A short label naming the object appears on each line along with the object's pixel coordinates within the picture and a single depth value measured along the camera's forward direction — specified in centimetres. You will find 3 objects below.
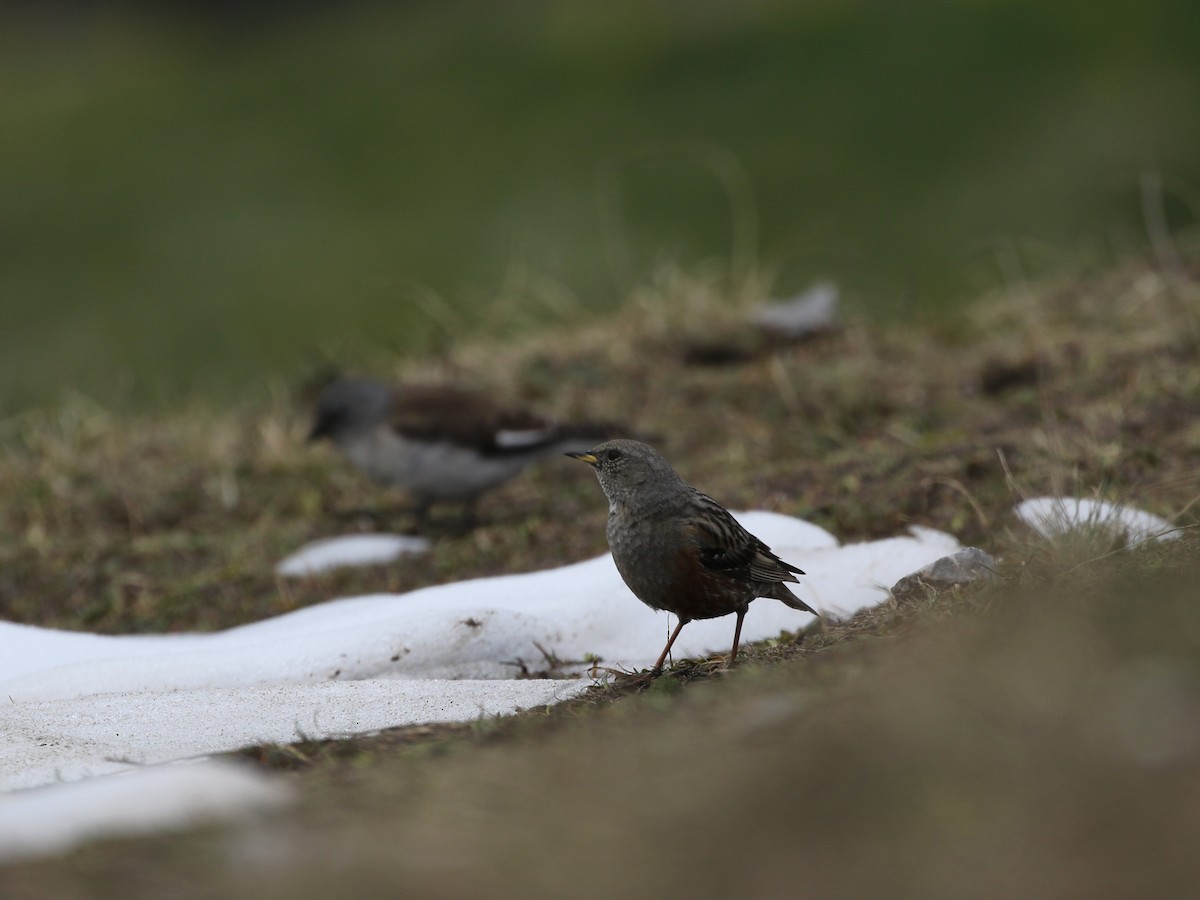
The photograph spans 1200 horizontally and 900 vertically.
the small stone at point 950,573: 885
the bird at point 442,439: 1554
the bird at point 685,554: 889
